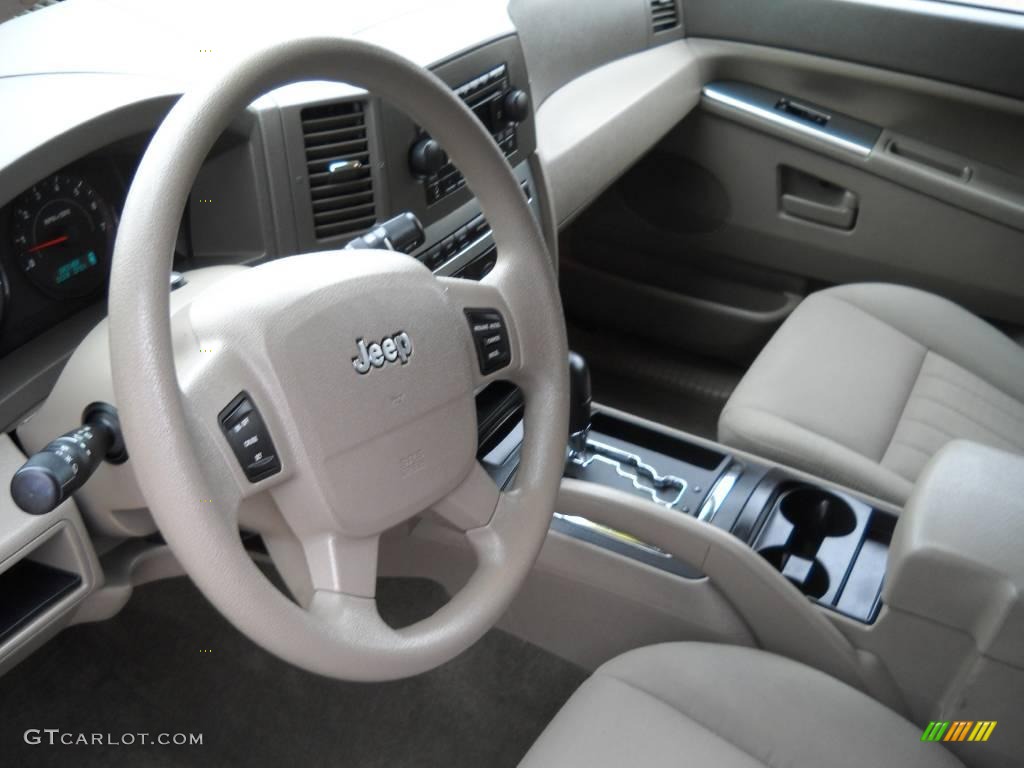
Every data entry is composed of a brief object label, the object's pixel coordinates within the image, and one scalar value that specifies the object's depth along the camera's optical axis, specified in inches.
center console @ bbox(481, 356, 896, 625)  51.4
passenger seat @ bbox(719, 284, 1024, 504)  58.8
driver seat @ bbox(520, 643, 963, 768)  40.5
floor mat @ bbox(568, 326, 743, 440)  88.1
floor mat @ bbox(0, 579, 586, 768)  61.5
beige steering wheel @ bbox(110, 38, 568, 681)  27.9
